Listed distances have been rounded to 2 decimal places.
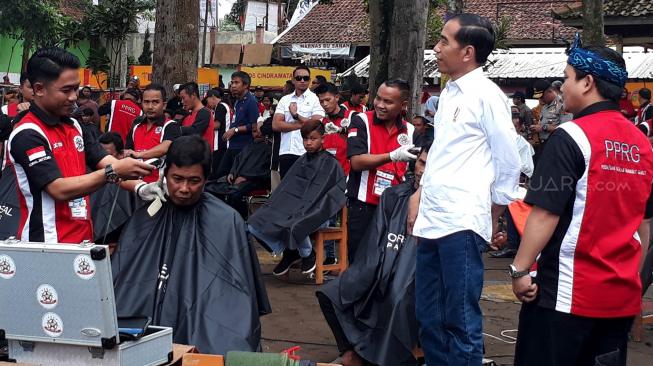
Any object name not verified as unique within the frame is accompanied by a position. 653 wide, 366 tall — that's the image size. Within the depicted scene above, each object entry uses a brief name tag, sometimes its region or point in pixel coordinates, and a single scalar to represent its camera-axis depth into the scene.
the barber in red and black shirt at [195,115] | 8.83
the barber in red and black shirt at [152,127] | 7.94
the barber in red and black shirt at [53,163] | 3.85
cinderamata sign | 26.81
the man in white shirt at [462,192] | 3.71
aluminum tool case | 2.90
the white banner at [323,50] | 31.25
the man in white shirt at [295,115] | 9.74
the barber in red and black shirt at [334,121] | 8.84
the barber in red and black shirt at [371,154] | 6.23
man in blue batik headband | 3.39
